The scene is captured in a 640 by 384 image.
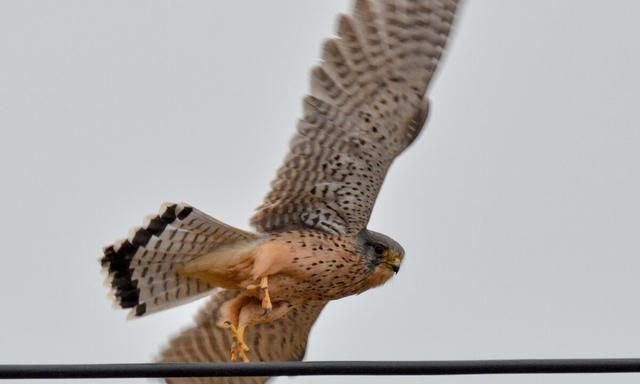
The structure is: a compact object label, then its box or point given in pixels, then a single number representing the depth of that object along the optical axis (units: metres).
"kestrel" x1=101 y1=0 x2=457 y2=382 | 15.79
